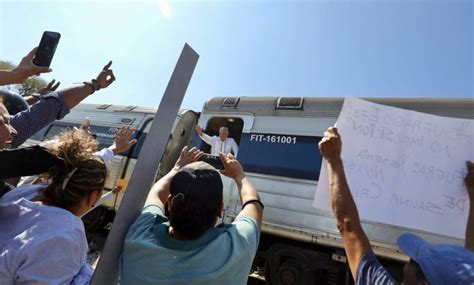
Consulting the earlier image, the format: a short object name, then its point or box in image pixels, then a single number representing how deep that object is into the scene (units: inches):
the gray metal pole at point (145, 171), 40.1
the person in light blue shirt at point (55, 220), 34.4
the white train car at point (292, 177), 141.0
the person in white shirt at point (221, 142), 189.6
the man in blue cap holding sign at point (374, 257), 34.9
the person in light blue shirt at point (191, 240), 38.1
